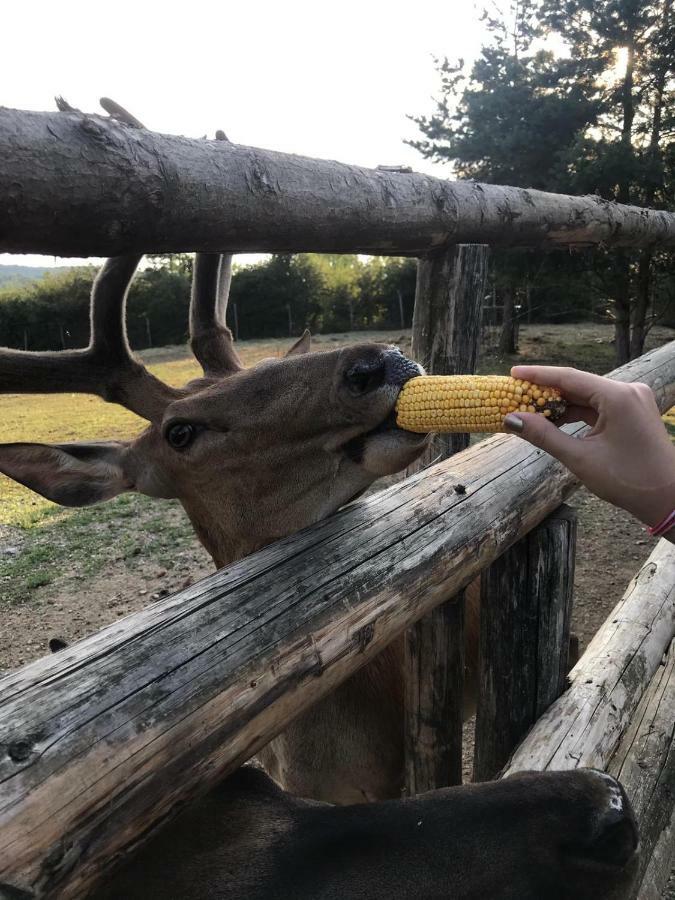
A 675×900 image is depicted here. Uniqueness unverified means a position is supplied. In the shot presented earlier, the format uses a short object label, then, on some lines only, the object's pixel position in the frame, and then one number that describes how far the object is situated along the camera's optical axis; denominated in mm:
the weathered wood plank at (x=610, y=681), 777
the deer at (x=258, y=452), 744
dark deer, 446
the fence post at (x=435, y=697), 837
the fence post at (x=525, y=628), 841
